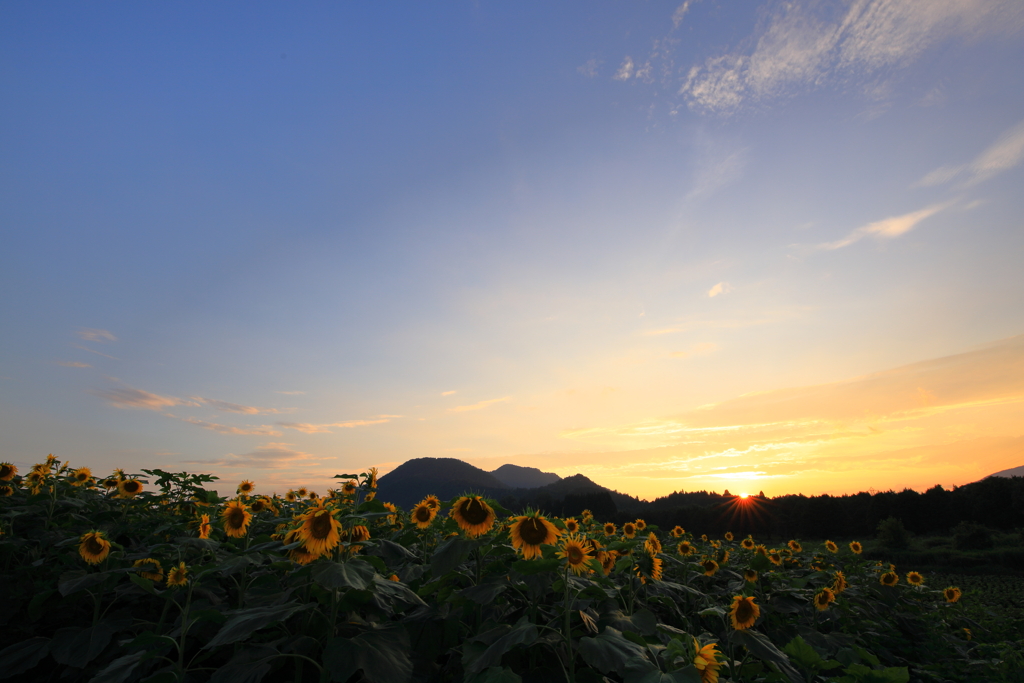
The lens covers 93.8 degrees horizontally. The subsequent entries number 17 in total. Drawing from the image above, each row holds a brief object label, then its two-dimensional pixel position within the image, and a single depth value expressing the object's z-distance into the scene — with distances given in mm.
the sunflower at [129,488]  5980
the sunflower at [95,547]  4180
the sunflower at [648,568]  4754
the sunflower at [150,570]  4129
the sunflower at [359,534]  3734
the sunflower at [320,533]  2947
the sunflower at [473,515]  3502
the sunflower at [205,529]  4273
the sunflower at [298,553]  2906
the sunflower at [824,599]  7250
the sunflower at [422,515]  4484
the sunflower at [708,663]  2747
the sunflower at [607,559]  4695
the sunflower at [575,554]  3227
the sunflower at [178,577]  3788
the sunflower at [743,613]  4418
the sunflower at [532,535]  3301
